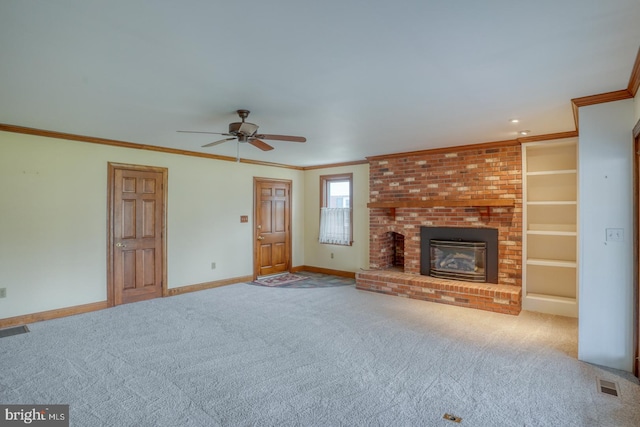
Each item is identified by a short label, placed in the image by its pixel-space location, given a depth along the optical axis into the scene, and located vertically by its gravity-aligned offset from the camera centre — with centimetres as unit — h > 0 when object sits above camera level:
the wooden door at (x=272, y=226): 689 -25
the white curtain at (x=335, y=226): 703 -23
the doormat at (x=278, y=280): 643 -124
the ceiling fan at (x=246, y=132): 339 +80
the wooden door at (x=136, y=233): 497 -28
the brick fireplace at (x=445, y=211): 485 +6
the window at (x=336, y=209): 703 +10
